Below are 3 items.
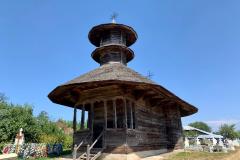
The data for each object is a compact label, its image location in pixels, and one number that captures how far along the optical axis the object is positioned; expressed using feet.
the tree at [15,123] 55.74
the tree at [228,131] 160.21
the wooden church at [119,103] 26.92
